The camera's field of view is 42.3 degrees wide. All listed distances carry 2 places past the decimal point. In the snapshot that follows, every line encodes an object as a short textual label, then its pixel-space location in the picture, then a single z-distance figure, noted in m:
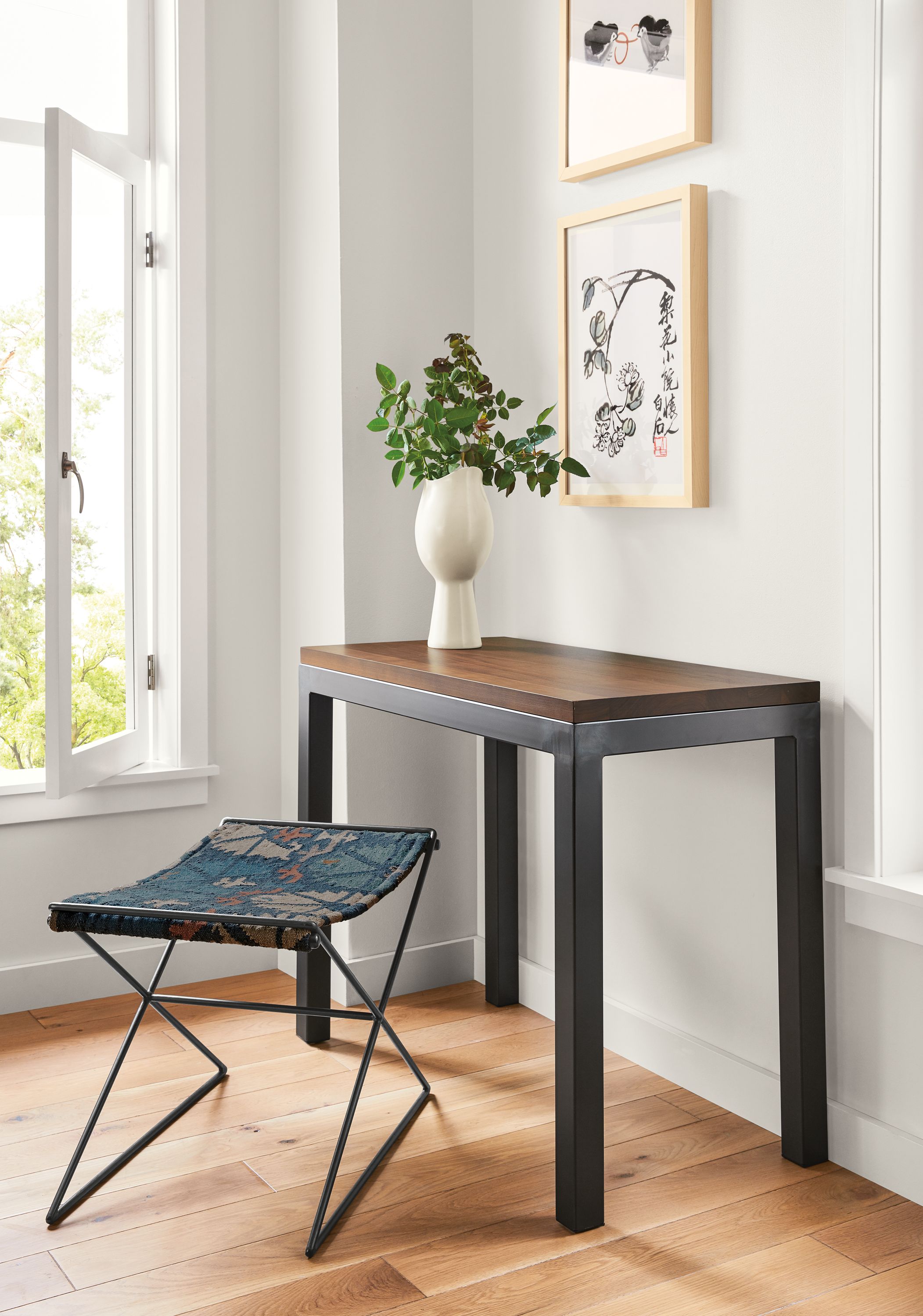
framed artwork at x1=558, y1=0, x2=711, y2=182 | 2.18
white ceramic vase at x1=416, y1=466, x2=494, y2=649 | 2.42
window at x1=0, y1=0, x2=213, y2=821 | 2.80
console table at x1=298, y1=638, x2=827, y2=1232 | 1.83
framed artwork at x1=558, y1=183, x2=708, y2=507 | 2.24
